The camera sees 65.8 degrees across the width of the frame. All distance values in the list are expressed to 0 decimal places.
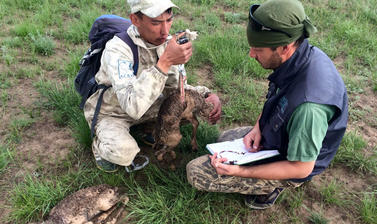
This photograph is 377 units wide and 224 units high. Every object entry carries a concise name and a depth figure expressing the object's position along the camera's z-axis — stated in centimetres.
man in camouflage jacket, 261
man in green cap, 214
